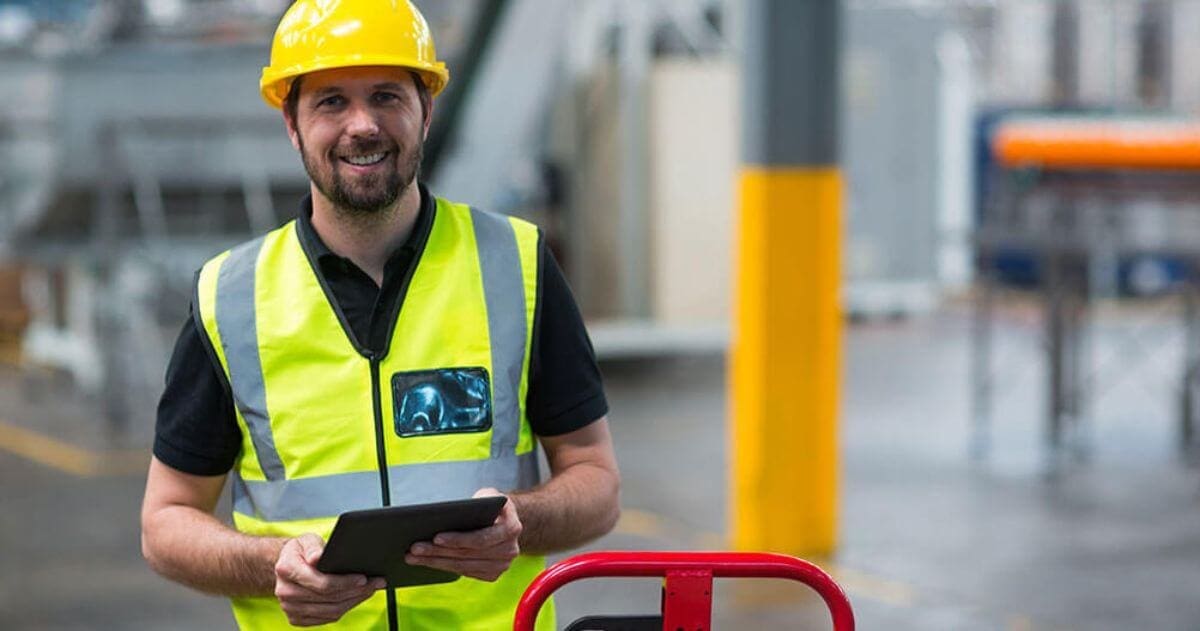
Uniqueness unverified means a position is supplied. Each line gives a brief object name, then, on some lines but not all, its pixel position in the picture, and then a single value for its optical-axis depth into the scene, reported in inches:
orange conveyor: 513.7
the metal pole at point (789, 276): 355.9
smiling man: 127.2
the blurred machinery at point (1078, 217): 479.8
